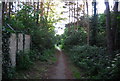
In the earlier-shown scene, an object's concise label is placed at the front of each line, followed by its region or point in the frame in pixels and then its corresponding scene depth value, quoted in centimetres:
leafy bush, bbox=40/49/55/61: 1352
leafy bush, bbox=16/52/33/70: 861
